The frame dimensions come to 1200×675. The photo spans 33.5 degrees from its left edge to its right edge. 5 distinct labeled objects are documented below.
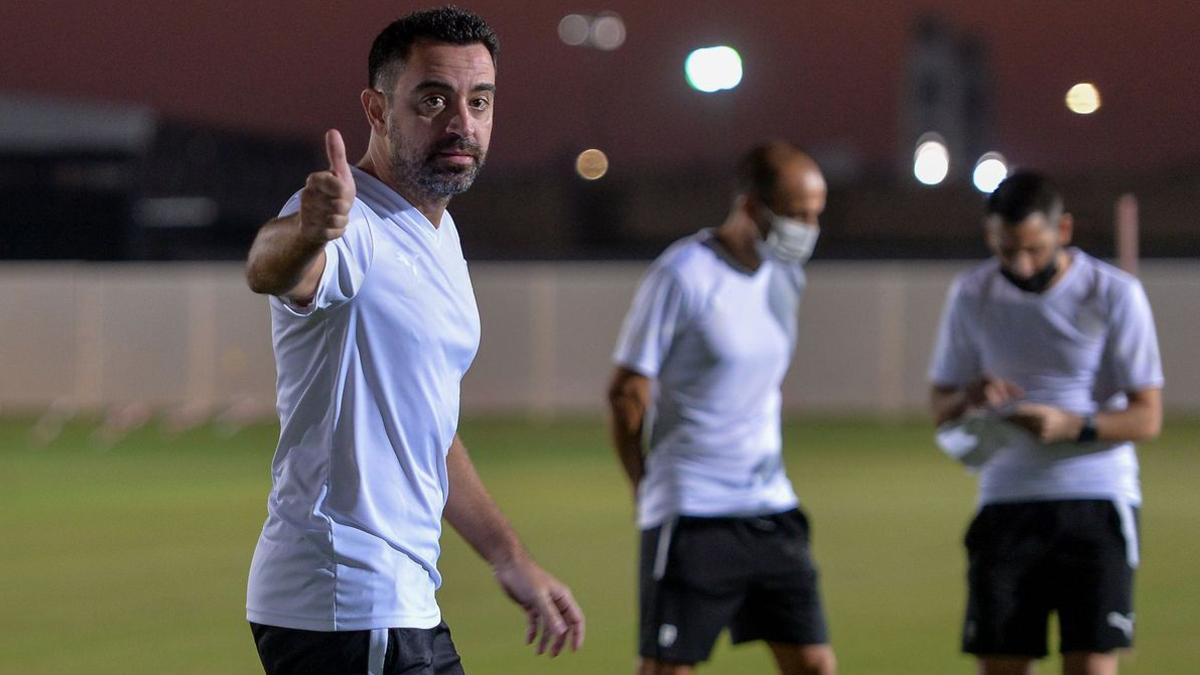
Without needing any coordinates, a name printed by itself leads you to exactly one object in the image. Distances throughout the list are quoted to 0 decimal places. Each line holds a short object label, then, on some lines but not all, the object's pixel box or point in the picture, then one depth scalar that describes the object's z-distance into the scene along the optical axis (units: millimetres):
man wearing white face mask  6996
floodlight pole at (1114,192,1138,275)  12969
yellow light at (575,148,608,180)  55375
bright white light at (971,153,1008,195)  36262
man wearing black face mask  7066
